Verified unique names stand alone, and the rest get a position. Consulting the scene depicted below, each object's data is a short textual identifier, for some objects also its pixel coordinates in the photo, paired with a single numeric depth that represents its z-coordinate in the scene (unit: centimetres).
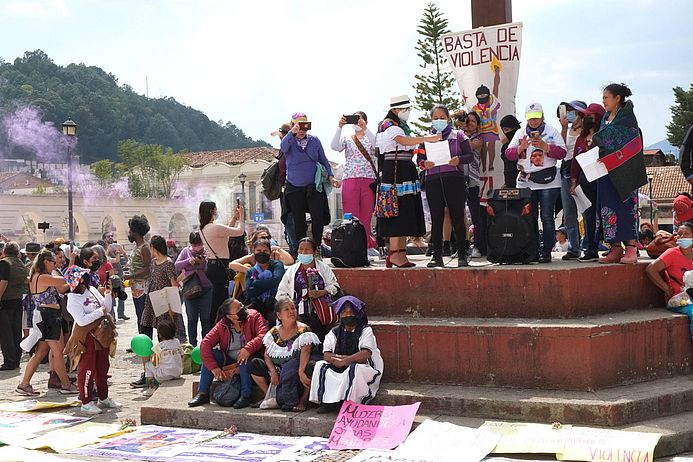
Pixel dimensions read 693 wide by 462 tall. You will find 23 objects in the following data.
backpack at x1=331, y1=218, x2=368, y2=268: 841
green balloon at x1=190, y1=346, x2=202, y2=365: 914
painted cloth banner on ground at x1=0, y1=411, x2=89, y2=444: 736
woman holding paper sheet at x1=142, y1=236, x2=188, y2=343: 935
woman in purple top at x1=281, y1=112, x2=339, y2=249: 923
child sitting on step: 902
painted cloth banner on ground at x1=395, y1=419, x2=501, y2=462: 589
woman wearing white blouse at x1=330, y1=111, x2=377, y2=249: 937
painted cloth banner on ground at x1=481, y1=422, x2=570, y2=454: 584
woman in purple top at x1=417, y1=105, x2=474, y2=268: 791
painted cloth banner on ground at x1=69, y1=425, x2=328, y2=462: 628
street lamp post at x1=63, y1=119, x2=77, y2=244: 2198
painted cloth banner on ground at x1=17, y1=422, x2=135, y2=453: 699
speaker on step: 788
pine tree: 3011
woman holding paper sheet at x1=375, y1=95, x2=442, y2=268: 811
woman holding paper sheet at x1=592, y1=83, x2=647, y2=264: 760
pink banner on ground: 633
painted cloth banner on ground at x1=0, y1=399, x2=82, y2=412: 844
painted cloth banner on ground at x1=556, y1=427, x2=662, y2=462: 554
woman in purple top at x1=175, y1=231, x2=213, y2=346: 959
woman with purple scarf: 681
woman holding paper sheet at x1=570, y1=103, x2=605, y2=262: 827
